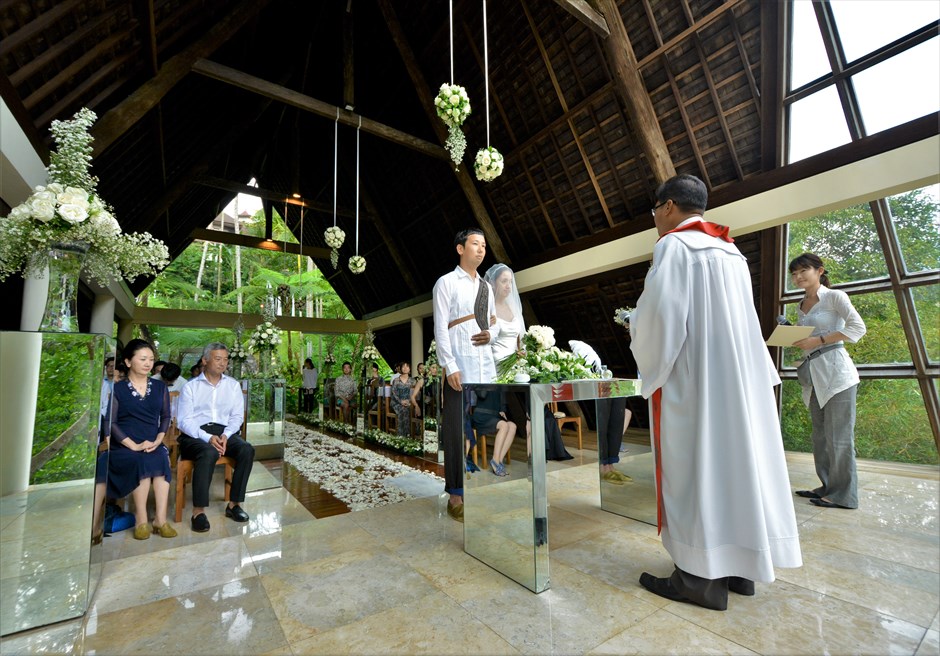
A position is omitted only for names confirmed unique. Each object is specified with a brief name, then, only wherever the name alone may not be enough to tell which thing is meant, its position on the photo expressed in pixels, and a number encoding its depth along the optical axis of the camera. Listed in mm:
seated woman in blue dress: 2703
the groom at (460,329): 2930
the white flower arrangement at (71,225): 2023
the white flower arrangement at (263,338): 6938
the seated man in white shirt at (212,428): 3084
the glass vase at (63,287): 2014
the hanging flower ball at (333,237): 6895
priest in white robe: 1664
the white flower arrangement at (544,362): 2311
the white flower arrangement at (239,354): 7145
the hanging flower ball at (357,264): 7195
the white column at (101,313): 8812
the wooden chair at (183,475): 3070
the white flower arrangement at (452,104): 3699
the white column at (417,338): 12336
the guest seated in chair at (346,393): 9281
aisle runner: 3695
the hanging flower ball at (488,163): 4105
